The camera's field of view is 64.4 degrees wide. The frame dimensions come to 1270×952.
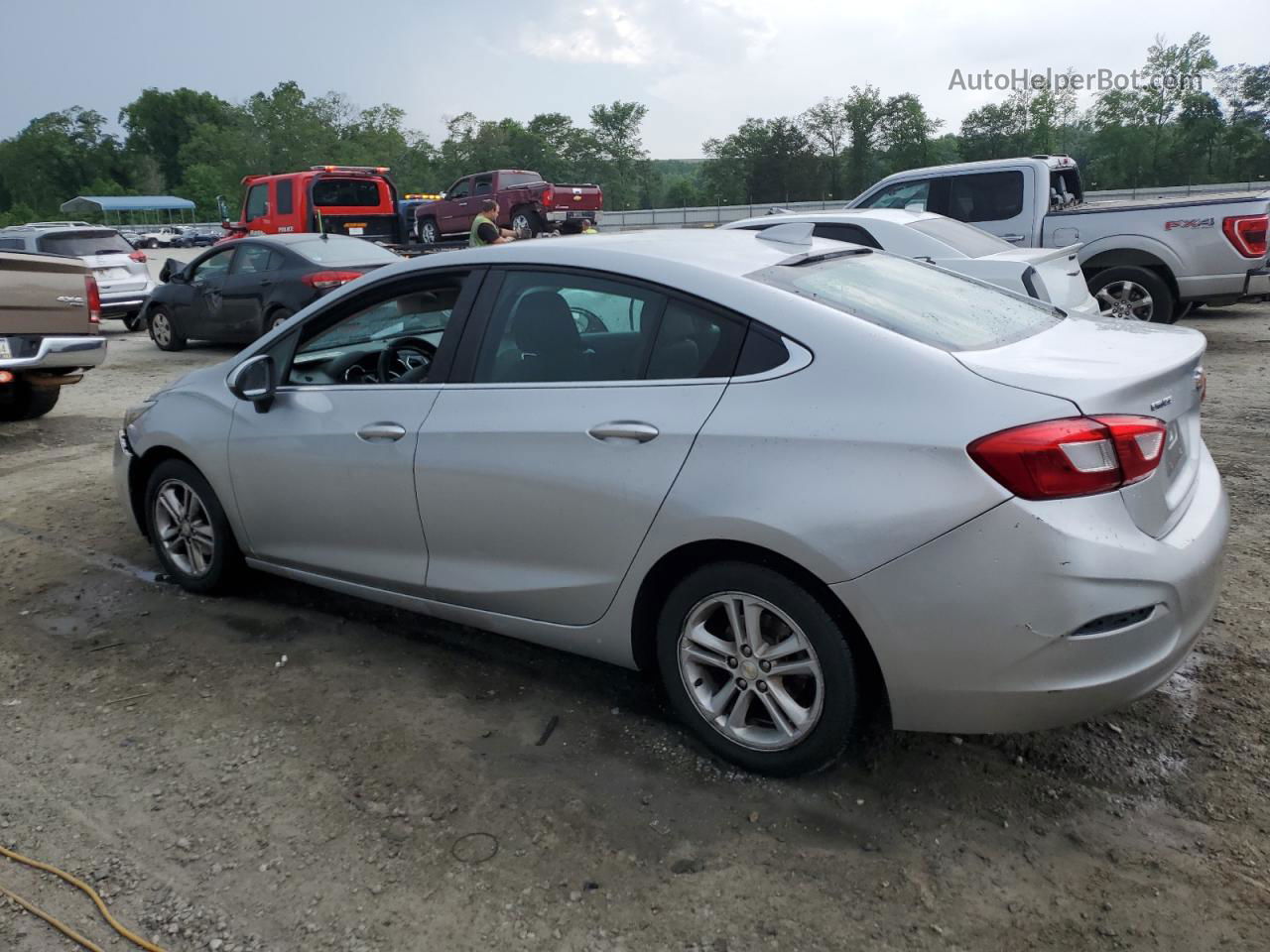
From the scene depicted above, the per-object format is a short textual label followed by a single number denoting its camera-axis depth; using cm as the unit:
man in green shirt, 1134
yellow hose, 245
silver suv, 1547
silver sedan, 250
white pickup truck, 946
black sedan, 1151
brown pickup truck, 781
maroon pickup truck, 2367
